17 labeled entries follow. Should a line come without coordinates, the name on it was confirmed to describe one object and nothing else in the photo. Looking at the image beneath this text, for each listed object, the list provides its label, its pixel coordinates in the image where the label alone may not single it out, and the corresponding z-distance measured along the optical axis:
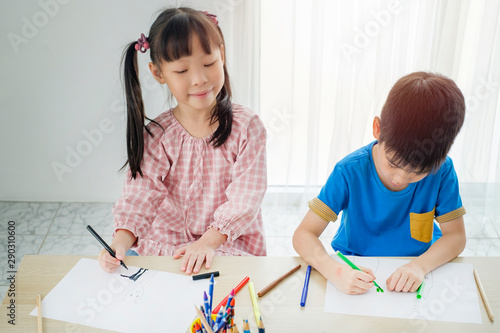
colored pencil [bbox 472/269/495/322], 0.91
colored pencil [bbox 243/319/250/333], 0.77
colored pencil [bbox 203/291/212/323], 0.79
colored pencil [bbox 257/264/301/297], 0.98
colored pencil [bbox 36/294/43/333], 0.91
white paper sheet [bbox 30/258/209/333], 0.93
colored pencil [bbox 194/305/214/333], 0.75
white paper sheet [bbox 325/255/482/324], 0.92
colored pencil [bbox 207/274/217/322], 0.82
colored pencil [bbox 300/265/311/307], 0.95
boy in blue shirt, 0.99
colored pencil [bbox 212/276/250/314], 0.93
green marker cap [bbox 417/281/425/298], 0.97
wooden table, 0.90
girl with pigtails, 1.20
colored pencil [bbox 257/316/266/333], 0.76
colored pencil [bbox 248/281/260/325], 0.91
